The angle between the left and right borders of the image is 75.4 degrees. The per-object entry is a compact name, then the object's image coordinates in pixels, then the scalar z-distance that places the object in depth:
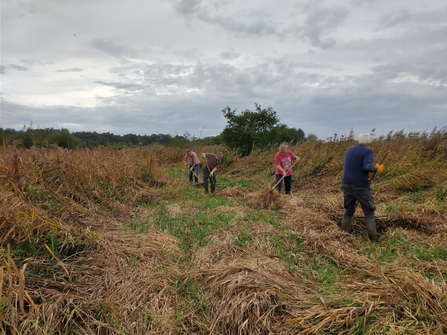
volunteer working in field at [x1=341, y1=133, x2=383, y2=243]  4.23
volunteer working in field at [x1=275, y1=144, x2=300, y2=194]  7.56
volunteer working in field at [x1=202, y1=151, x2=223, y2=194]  8.64
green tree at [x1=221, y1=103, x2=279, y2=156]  16.77
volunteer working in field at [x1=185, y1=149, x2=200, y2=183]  10.45
